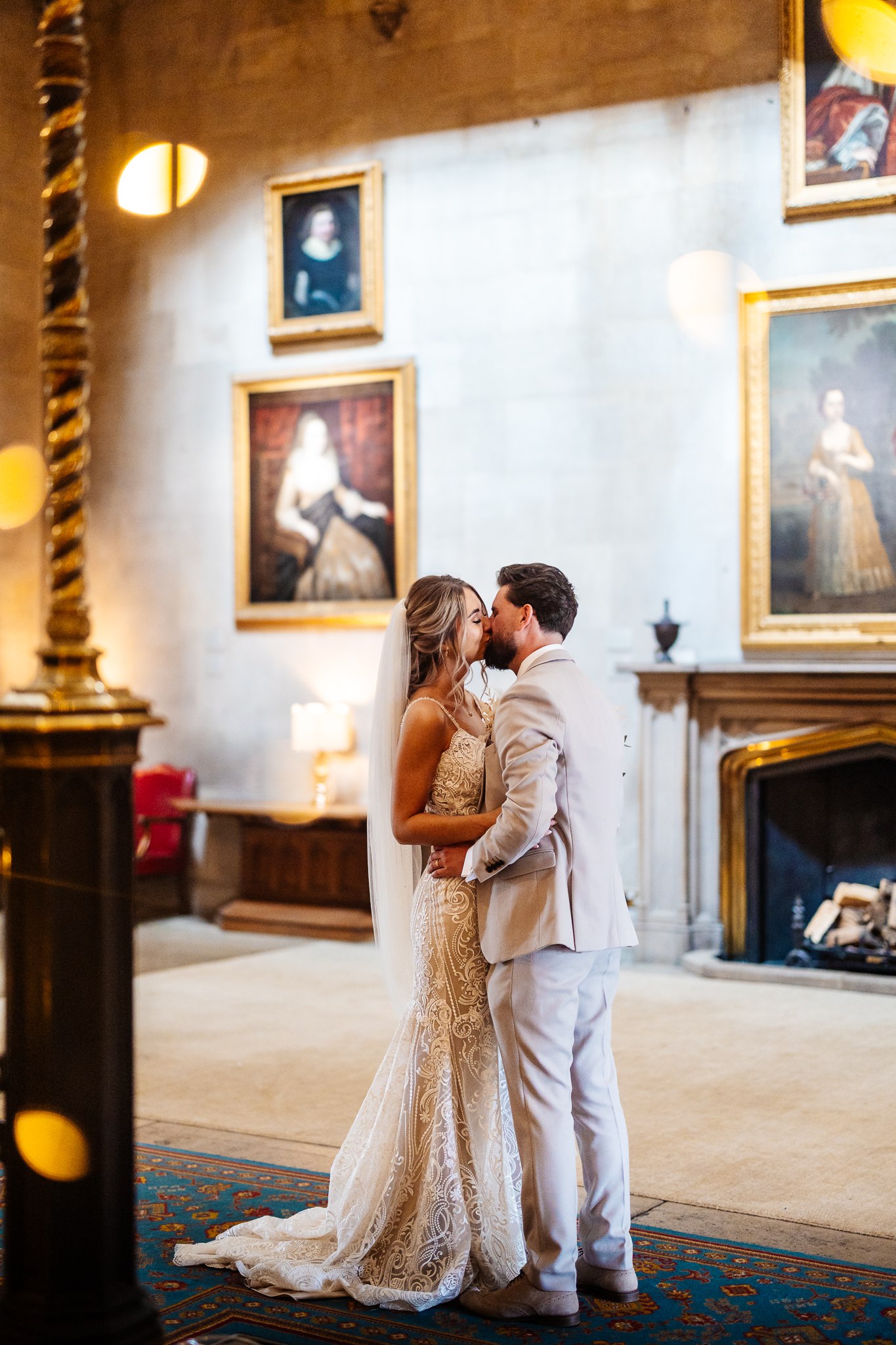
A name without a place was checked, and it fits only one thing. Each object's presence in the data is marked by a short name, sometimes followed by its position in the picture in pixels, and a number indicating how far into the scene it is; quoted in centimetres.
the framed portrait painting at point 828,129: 865
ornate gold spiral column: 282
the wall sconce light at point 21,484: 1129
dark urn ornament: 893
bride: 373
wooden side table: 1005
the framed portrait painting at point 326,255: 1023
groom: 352
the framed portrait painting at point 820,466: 866
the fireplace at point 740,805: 872
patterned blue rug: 351
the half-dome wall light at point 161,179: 1114
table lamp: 1016
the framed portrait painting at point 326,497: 1019
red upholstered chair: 1062
